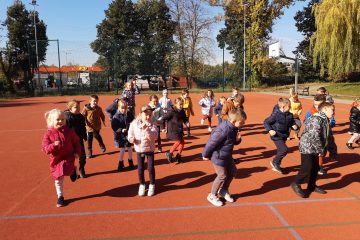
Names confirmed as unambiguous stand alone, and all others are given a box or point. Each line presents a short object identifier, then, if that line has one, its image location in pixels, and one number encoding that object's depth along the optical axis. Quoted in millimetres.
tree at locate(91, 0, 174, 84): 47750
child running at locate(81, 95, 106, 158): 7867
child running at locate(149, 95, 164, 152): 8225
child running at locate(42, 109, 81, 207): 4934
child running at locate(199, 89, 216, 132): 11383
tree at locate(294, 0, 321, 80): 45062
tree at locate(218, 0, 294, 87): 42531
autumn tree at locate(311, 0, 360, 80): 25172
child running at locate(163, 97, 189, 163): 7480
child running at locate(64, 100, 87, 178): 6297
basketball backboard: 31588
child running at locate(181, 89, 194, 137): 10716
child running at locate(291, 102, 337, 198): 5273
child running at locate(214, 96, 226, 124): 9467
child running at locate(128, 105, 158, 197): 5547
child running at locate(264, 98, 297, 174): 6488
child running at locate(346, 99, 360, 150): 8609
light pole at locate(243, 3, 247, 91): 35394
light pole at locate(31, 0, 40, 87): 31109
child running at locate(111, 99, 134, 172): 6978
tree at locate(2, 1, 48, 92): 43156
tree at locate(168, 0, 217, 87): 44594
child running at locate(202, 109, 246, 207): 4895
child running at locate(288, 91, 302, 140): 9398
